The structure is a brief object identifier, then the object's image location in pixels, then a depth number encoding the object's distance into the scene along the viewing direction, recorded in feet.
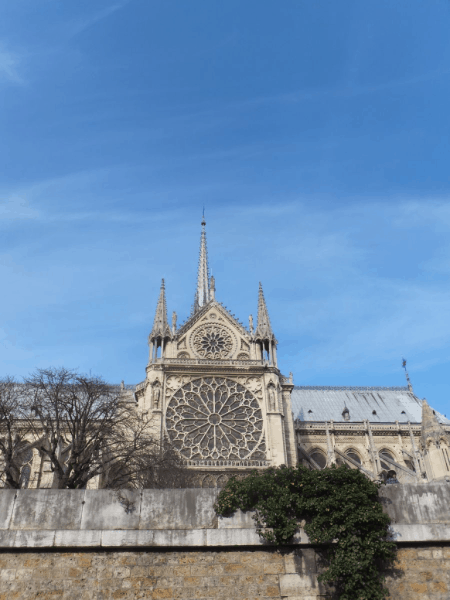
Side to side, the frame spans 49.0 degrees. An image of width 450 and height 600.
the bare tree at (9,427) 58.44
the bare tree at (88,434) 60.03
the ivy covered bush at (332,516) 33.83
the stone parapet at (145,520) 34.63
